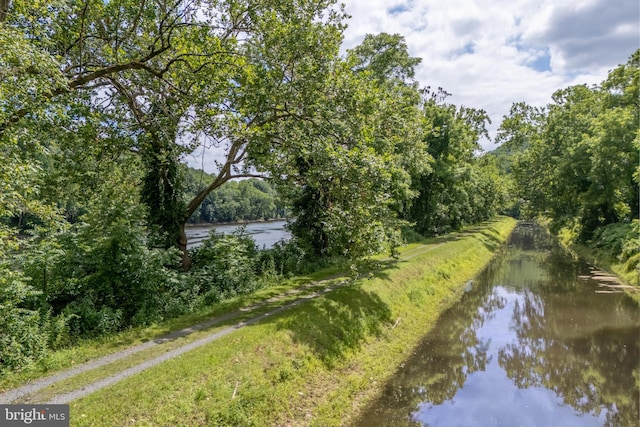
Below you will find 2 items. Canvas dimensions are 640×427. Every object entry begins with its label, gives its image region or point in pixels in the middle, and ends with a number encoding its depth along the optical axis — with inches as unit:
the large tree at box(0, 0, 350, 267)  426.3
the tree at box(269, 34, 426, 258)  531.2
